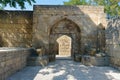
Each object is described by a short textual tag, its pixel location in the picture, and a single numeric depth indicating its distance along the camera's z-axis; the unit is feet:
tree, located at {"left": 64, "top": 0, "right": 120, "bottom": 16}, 31.15
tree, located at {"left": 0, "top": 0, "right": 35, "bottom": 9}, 17.16
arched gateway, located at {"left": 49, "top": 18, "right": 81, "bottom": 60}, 17.91
